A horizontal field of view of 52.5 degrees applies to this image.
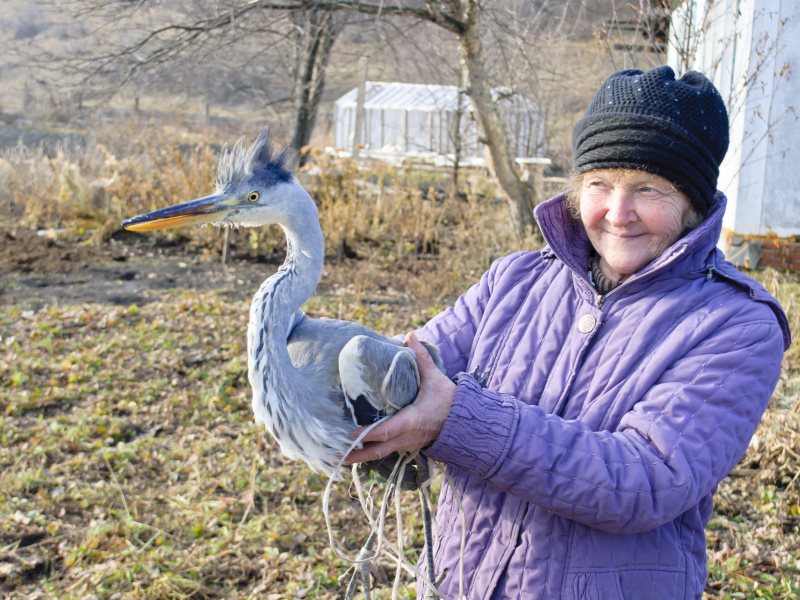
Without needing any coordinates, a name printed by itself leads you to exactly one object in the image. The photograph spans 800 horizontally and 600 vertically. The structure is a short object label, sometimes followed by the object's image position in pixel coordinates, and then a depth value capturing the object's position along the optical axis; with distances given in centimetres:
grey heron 219
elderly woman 178
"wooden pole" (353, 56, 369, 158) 1647
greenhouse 2531
